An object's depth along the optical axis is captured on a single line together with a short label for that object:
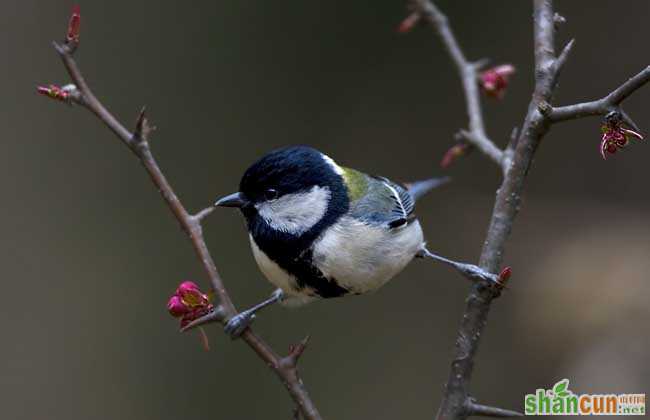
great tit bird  2.63
